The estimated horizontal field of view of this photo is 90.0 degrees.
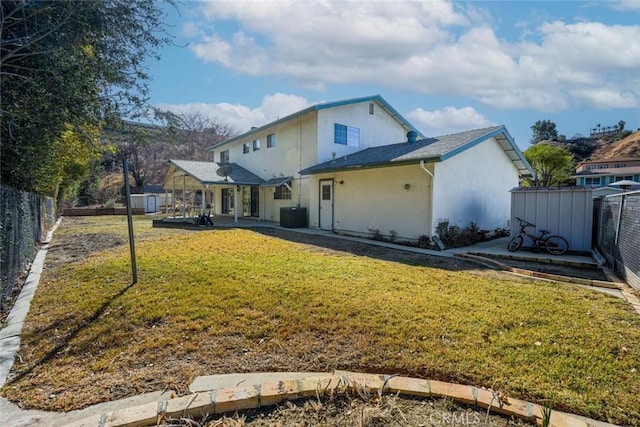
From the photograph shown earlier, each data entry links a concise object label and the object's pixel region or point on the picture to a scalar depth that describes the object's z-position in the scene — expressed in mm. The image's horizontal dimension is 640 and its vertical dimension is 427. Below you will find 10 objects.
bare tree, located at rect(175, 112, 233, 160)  39938
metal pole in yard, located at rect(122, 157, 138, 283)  5457
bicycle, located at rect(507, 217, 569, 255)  9133
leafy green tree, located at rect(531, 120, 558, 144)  64688
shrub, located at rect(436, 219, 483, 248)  10852
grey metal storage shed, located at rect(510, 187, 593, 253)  8891
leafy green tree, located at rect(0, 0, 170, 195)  4664
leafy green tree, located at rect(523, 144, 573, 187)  30672
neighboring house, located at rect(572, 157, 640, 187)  39469
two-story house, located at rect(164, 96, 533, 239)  11219
